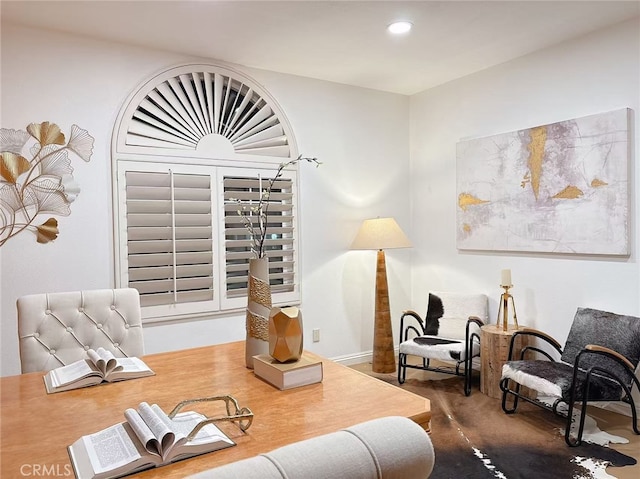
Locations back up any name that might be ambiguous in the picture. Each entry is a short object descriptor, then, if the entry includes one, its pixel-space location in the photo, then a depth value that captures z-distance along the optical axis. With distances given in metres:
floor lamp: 4.07
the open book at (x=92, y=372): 1.60
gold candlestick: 3.50
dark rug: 2.46
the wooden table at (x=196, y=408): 1.10
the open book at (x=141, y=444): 1.02
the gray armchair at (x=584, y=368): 2.71
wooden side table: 3.40
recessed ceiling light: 3.09
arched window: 3.34
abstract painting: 3.14
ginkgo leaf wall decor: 2.16
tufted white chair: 2.00
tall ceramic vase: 1.73
